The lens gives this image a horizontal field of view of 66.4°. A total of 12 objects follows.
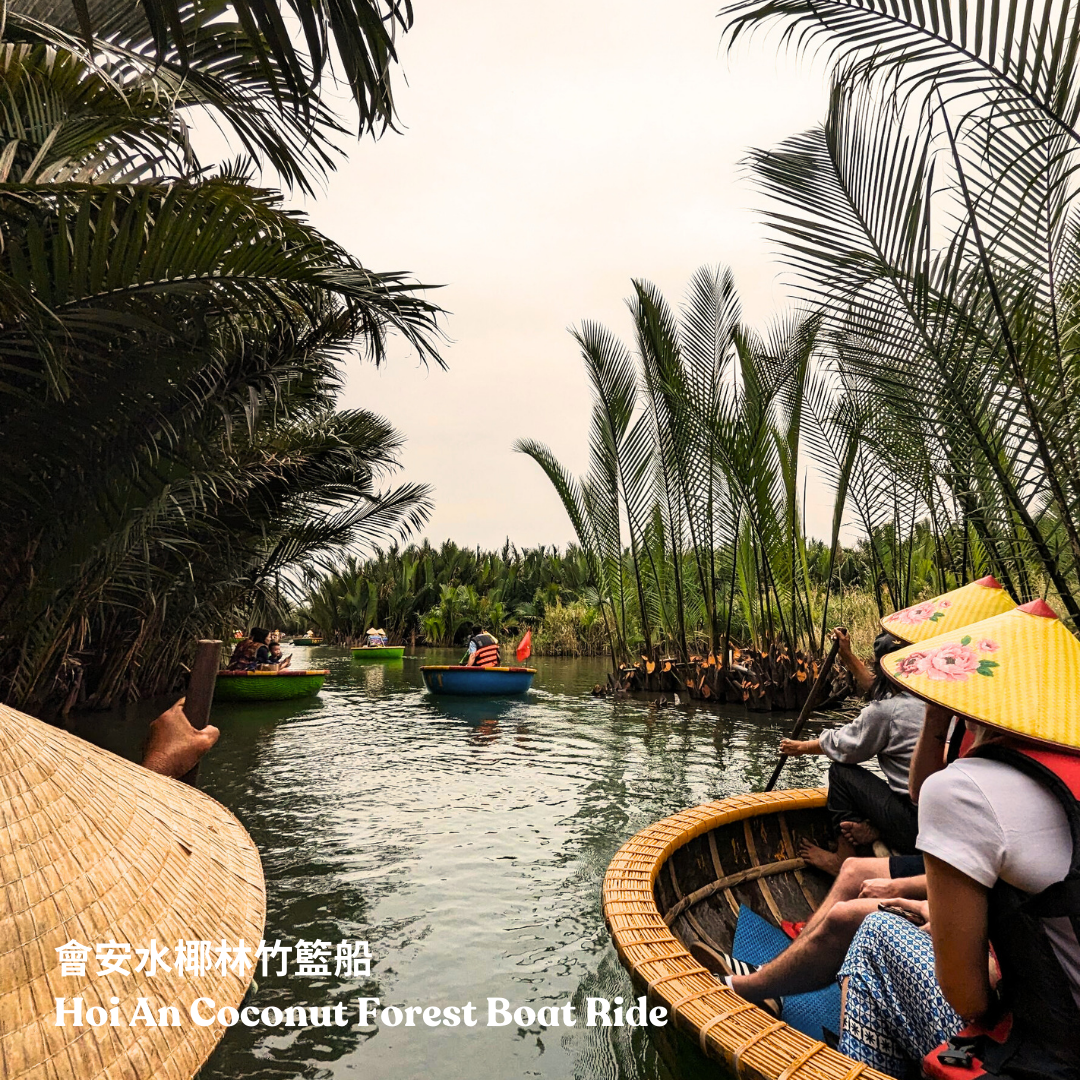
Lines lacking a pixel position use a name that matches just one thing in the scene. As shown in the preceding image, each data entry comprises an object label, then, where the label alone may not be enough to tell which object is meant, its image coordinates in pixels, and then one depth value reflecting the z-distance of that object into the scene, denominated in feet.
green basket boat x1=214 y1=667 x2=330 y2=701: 41.47
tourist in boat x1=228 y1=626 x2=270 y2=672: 45.27
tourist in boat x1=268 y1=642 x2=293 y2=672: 46.11
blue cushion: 8.15
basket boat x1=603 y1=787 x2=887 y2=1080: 5.63
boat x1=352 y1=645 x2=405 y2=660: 71.97
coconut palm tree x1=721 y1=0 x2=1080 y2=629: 8.70
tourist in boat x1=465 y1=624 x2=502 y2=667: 45.19
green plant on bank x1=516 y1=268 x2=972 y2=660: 33.50
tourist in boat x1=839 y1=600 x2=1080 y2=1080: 4.75
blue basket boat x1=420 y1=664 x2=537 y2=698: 43.37
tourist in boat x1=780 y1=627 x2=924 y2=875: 10.98
